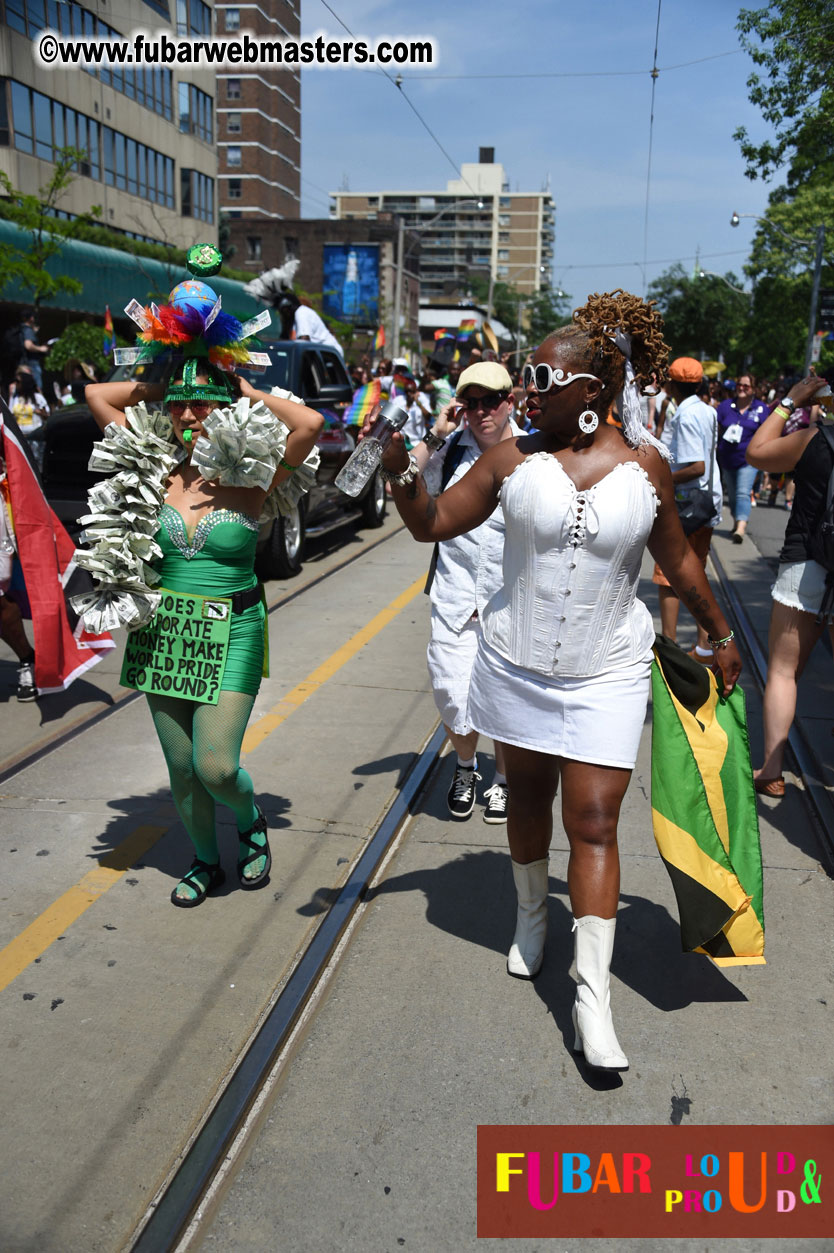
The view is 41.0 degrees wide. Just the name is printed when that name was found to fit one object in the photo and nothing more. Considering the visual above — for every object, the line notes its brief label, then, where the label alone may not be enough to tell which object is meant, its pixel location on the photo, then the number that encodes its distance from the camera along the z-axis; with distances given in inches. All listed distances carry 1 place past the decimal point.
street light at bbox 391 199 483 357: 1789.2
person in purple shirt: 520.1
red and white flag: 234.4
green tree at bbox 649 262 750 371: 2753.4
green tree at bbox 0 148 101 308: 669.3
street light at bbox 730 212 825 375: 1145.4
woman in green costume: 146.5
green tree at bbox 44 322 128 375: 772.6
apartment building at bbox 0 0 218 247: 1224.8
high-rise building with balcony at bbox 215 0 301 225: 3644.2
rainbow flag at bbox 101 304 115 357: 642.8
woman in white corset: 117.2
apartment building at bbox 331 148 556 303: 6904.5
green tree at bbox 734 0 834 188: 500.4
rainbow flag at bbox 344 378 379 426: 444.1
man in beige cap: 174.4
